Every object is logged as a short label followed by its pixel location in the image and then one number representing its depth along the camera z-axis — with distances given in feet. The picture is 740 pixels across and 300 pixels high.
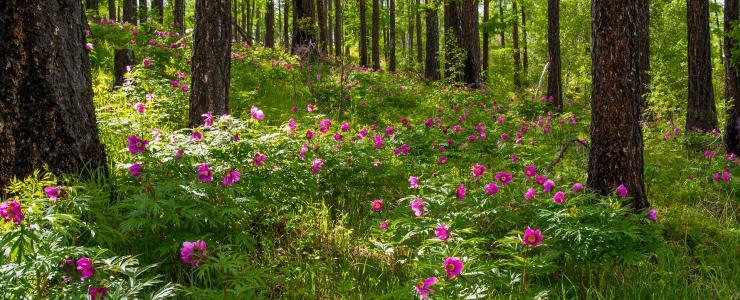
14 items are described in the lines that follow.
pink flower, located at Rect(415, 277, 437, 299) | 7.54
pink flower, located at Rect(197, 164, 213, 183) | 9.75
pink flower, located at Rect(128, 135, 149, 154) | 10.14
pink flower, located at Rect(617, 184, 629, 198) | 11.08
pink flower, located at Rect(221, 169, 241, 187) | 9.87
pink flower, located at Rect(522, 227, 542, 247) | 8.44
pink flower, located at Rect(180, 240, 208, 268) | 7.55
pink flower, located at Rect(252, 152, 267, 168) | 11.28
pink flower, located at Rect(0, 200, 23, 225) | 7.05
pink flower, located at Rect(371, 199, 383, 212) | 11.25
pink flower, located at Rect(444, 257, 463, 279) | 7.75
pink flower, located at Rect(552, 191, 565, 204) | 10.24
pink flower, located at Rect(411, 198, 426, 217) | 10.33
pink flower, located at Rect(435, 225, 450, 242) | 9.00
